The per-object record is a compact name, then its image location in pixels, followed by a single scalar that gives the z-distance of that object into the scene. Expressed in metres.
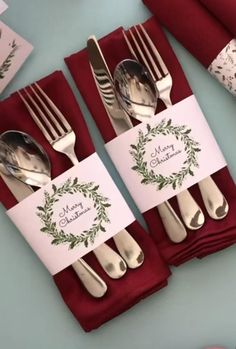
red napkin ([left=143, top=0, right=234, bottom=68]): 0.75
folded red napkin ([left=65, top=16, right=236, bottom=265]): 0.76
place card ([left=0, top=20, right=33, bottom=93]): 0.76
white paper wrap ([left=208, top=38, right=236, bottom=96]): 0.74
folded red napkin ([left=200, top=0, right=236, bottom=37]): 0.73
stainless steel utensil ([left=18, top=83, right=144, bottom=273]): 0.76
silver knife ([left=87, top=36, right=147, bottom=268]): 0.76
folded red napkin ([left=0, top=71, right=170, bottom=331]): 0.76
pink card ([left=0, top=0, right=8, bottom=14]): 0.72
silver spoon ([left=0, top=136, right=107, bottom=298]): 0.76
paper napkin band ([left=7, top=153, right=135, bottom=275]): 0.75
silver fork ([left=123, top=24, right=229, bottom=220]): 0.76
